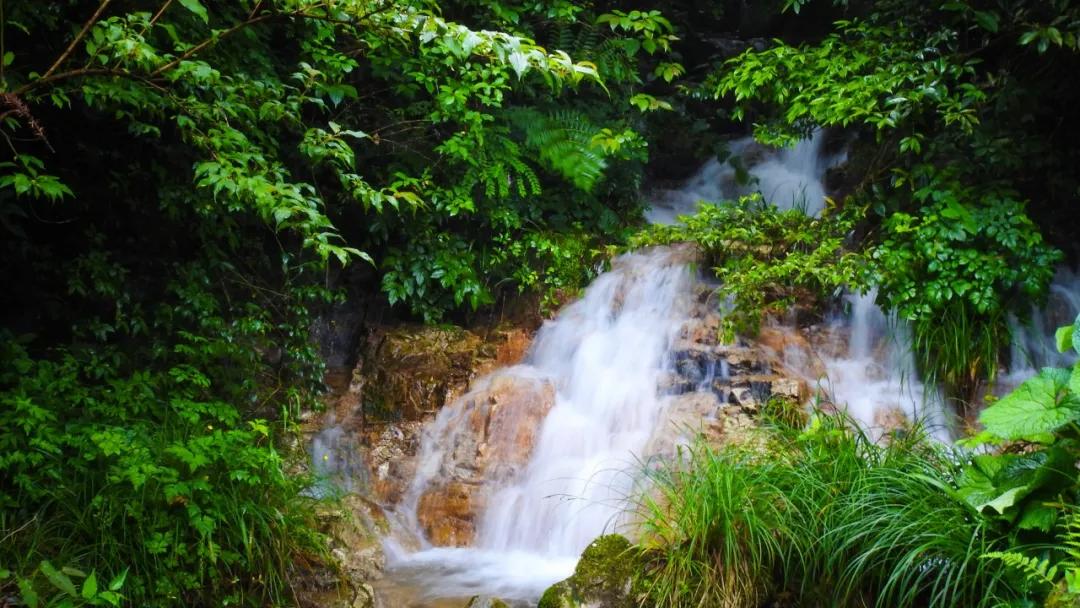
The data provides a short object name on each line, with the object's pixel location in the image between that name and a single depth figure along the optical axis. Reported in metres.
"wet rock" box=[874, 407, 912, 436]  4.91
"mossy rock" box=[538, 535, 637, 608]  3.34
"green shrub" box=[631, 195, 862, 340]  5.71
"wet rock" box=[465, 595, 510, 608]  3.57
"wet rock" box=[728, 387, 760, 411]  5.01
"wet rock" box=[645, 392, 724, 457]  4.90
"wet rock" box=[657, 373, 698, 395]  5.37
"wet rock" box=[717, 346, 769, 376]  5.34
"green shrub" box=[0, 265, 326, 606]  3.29
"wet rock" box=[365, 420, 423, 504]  5.60
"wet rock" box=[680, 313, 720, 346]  5.76
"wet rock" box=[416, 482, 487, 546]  5.11
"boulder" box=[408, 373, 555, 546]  5.20
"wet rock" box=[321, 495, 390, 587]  4.24
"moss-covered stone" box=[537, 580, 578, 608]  3.42
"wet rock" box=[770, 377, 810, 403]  5.04
